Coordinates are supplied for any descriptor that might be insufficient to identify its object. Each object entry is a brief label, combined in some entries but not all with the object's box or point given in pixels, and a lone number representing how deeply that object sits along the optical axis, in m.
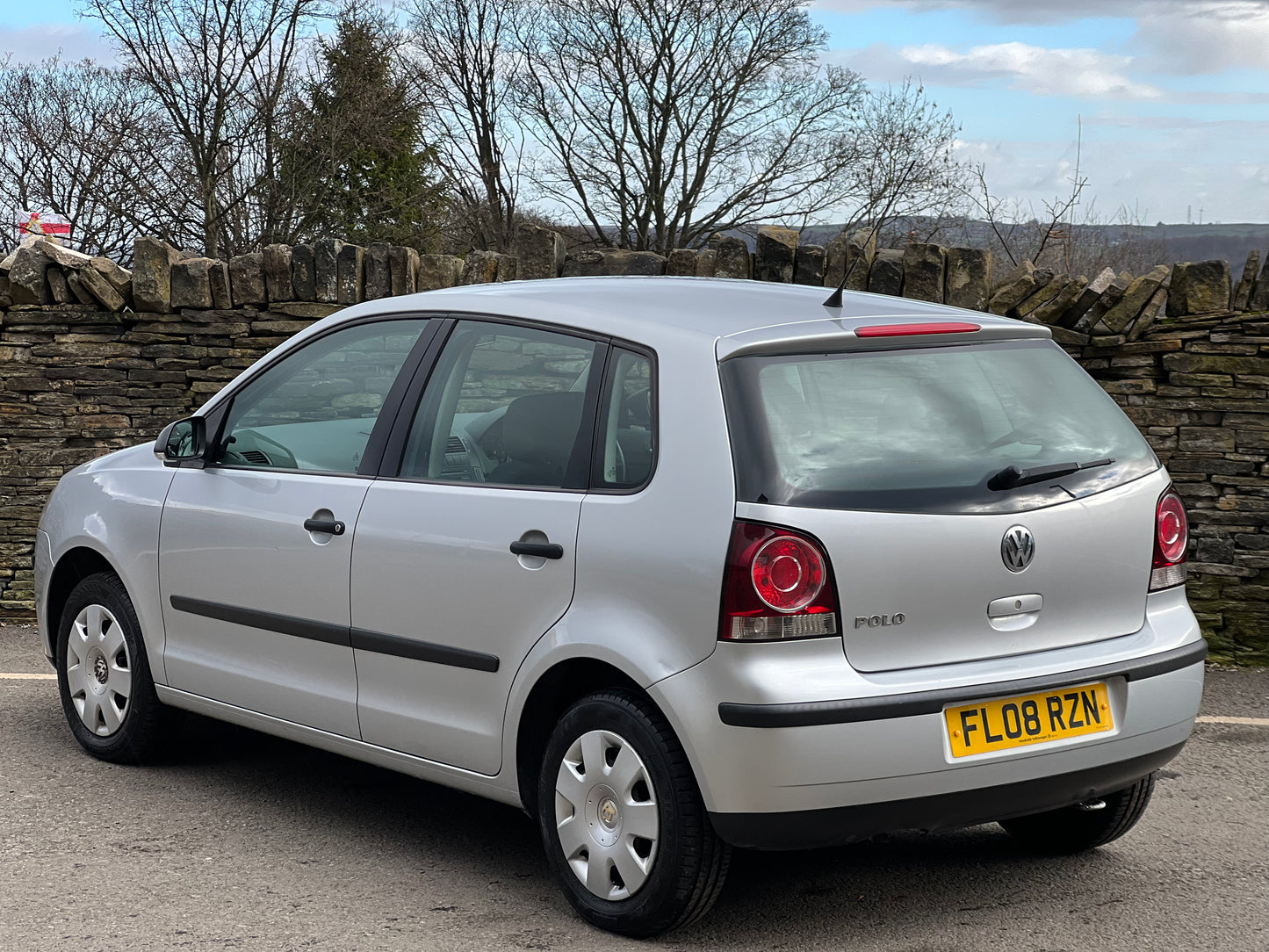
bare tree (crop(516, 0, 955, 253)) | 31.78
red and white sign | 23.00
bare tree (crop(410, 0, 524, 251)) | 33.66
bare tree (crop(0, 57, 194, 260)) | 28.83
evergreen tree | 28.80
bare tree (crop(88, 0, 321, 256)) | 28.22
